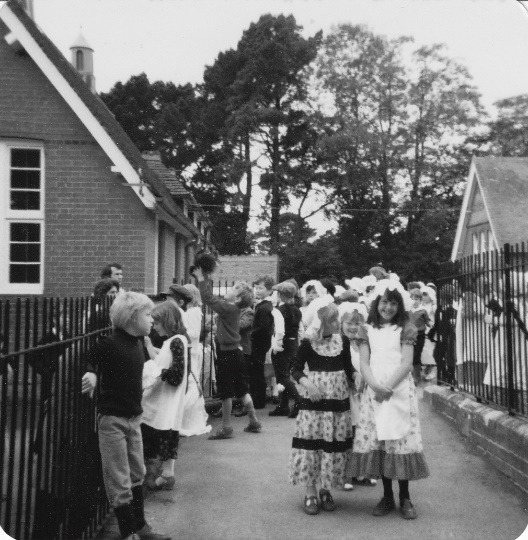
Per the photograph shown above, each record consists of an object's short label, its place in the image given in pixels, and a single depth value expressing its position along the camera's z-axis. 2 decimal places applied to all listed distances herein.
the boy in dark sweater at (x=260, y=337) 10.22
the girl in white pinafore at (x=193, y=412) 6.88
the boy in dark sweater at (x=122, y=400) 4.72
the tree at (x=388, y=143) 40.50
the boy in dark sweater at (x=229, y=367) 8.59
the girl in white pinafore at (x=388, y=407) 5.55
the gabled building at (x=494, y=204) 30.97
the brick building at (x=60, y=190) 12.27
